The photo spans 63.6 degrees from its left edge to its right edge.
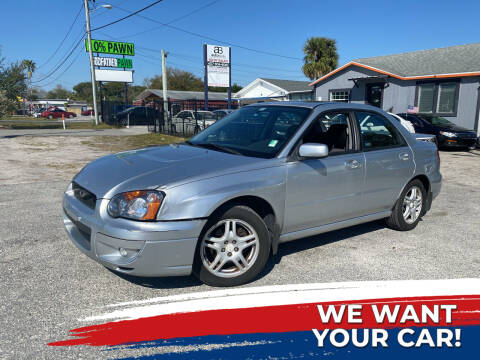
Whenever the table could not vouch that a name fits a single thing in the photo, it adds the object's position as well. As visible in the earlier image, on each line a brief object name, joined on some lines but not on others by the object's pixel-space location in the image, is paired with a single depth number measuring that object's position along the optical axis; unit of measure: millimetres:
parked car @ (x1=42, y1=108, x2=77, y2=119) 52188
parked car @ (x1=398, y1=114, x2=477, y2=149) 15219
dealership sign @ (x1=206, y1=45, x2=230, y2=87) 26641
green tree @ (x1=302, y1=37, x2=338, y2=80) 37419
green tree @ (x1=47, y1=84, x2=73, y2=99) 138300
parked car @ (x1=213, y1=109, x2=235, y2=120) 20500
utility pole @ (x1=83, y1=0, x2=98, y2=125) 30188
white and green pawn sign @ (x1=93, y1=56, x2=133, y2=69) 35541
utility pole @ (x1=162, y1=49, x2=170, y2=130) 21953
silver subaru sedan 3061
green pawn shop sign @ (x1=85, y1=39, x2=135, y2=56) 33466
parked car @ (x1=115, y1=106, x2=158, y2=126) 31570
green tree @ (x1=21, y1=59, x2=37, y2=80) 94912
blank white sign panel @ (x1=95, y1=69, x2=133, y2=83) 34906
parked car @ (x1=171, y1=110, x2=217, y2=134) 19828
